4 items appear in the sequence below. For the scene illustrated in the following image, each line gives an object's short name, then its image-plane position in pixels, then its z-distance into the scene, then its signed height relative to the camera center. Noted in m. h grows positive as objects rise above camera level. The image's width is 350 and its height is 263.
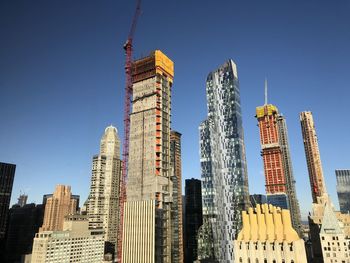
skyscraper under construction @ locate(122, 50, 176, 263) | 156.12 +29.38
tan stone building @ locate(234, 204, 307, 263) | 92.25 -7.49
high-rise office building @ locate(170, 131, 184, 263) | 168.15 -12.44
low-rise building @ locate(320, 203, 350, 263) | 130.31 -11.93
